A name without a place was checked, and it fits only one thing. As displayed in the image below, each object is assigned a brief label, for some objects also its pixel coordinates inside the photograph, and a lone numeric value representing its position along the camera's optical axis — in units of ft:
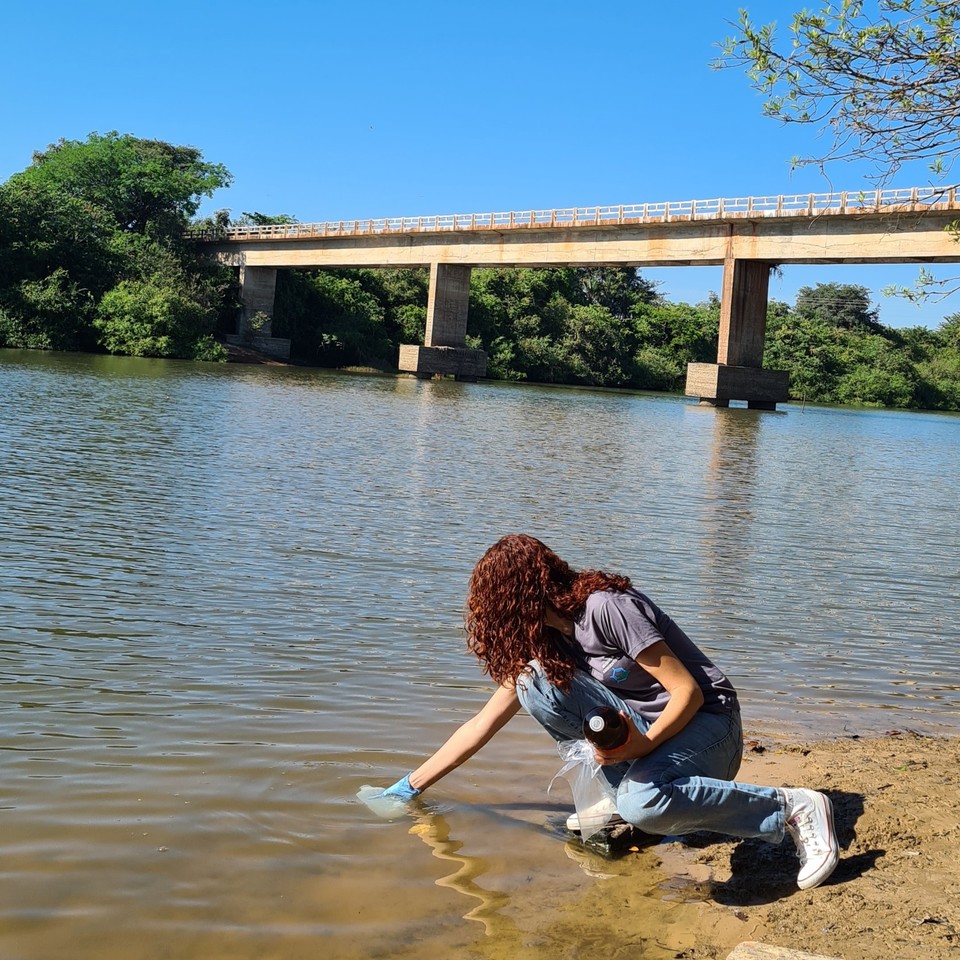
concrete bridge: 134.72
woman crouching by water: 11.60
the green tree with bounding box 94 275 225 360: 180.04
